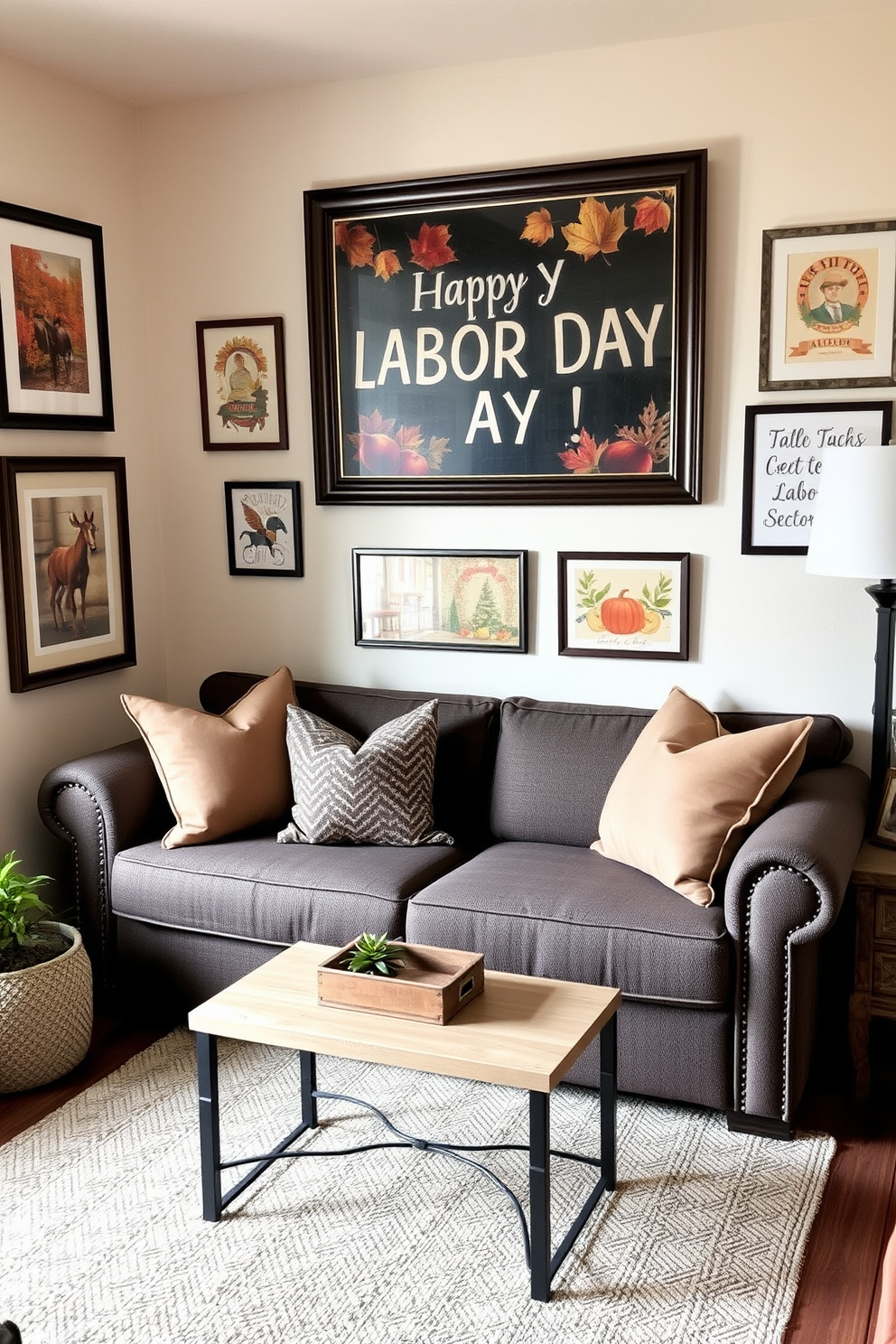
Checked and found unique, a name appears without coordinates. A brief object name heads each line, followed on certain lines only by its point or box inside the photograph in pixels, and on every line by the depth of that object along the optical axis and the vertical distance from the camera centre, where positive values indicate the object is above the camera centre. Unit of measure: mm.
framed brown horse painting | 3496 -189
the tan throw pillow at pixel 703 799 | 2781 -713
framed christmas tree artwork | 3672 -312
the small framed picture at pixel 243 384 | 3865 +390
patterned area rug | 2107 -1422
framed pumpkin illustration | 3467 -316
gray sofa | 2607 -946
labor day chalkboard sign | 3344 +480
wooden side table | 2777 -1071
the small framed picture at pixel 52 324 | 3416 +541
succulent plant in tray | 2305 -882
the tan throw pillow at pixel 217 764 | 3291 -727
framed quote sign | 3203 +90
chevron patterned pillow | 3242 -783
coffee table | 2084 -969
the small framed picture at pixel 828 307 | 3117 +492
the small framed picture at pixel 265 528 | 3924 -83
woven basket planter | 2854 -1240
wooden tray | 2213 -914
